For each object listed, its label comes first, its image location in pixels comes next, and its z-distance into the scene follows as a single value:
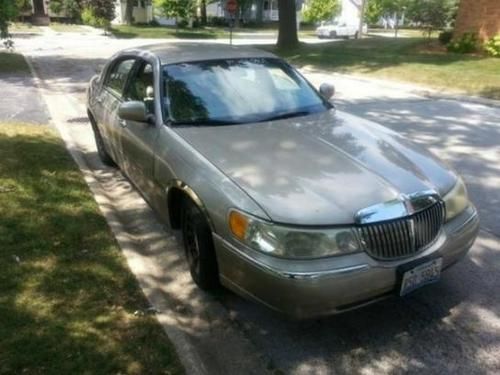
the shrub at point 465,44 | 16.64
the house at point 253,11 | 52.56
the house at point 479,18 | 15.90
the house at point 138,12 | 45.33
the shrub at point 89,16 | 35.97
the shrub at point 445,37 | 18.47
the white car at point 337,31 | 39.03
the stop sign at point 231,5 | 21.46
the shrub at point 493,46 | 15.55
